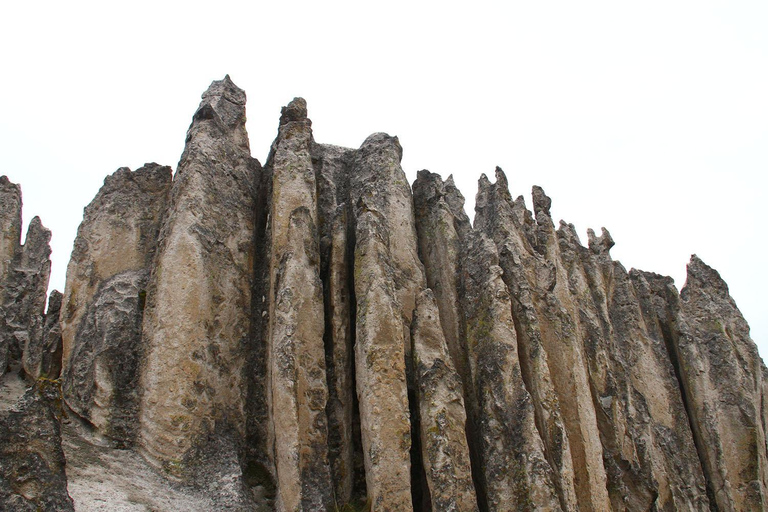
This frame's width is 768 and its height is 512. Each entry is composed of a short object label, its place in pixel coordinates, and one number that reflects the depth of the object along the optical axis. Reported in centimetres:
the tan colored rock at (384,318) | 947
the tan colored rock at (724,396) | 1539
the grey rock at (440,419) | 937
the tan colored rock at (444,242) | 1243
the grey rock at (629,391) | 1248
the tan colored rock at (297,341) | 963
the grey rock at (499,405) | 965
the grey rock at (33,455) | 706
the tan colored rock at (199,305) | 1030
